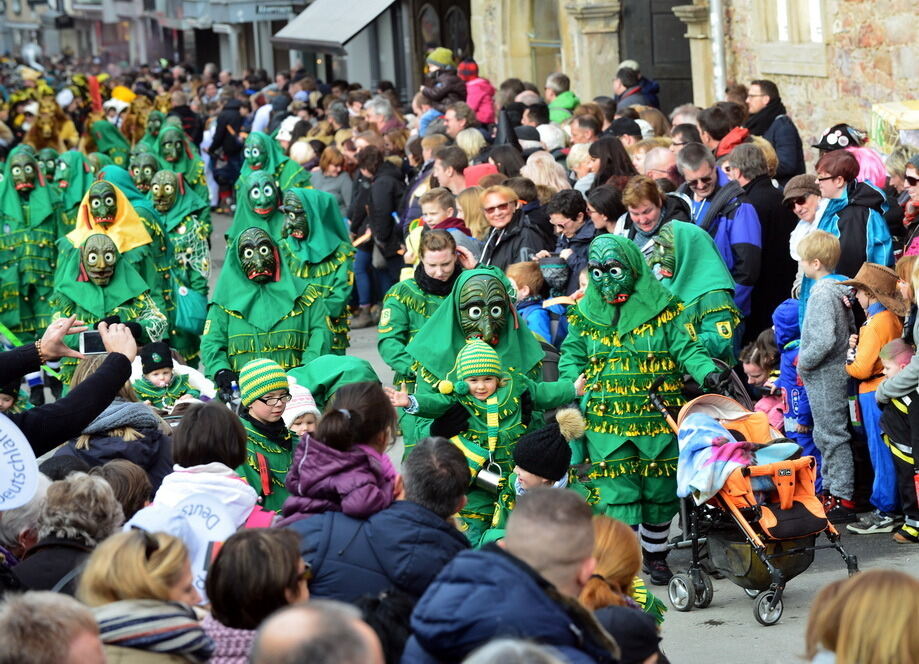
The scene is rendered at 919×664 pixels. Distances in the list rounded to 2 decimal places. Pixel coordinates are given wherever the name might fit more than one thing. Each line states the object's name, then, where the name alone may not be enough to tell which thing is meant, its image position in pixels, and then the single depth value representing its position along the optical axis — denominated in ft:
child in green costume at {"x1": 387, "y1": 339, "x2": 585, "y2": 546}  42.32
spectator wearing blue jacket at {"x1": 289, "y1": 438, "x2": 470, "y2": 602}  28.32
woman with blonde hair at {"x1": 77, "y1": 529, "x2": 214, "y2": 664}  24.11
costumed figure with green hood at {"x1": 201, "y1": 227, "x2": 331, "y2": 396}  55.72
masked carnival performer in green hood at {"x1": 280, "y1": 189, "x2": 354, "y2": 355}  61.57
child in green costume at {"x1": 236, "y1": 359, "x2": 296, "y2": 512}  42.42
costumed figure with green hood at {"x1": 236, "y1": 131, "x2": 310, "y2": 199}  92.02
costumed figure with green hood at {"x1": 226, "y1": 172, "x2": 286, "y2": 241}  69.04
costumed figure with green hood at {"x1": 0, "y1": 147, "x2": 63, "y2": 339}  79.82
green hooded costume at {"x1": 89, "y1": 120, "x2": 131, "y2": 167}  139.44
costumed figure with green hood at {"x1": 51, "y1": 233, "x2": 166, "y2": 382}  61.98
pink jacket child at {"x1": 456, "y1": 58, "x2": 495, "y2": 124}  115.14
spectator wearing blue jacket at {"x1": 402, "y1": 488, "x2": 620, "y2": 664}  22.41
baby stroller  42.63
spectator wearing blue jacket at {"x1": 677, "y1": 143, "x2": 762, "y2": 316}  59.41
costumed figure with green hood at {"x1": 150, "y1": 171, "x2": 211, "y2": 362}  70.95
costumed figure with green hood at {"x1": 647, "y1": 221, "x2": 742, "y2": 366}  49.83
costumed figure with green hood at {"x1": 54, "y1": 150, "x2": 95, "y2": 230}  89.40
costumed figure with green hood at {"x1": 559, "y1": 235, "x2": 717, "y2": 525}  45.57
